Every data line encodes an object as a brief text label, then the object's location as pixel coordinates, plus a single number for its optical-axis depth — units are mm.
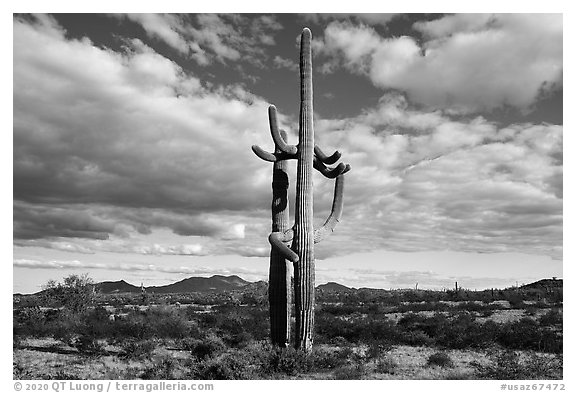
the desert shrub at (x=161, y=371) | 12477
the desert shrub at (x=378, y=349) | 15609
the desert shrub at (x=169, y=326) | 21812
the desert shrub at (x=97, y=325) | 20859
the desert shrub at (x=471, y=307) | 34250
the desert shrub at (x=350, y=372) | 12477
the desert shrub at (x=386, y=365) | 13820
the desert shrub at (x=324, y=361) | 13328
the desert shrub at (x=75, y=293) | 27562
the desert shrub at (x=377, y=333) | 20766
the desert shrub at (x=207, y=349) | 15727
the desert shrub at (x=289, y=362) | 12727
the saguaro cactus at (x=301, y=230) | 13586
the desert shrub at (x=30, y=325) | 22750
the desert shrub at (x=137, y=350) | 16547
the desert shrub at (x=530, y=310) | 29545
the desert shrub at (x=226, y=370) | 11805
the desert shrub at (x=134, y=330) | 21250
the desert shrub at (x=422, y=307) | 35212
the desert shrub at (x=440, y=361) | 15086
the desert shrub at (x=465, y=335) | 19328
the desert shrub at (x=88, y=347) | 17219
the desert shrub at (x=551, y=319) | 24469
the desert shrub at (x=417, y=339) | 20047
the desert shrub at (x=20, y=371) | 12681
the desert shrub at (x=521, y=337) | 18953
